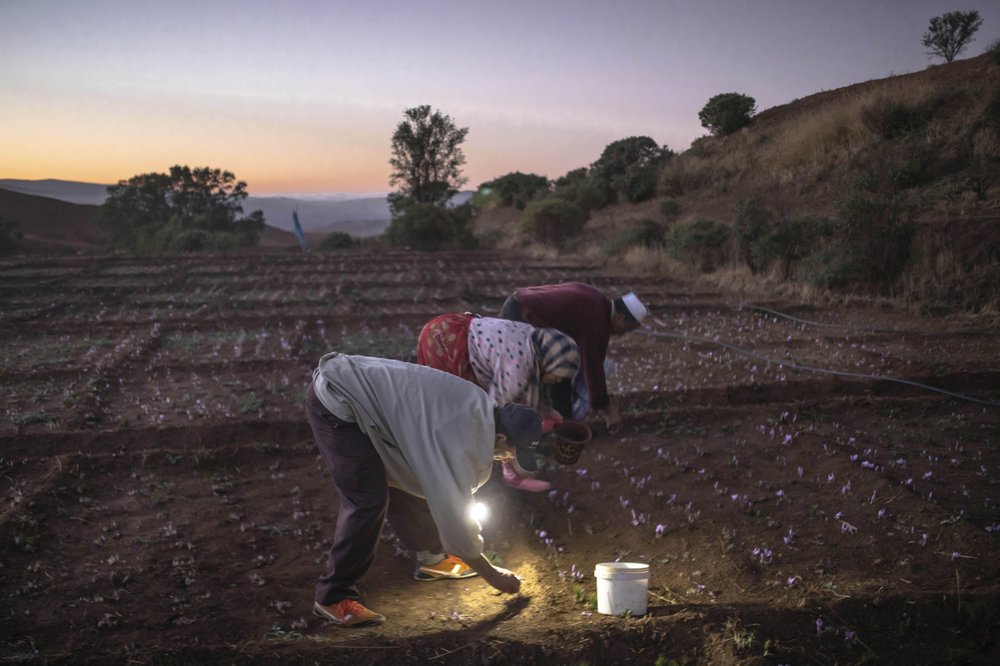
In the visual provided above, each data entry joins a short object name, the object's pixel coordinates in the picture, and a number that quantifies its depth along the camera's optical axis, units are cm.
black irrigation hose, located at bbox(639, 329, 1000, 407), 676
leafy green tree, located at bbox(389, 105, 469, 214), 4544
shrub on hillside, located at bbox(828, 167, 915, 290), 1175
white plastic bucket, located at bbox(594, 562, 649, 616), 320
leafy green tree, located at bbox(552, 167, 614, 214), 3173
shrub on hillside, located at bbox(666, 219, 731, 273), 1645
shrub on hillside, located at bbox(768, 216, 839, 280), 1388
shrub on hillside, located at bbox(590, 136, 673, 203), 3098
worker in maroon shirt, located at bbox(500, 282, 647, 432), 466
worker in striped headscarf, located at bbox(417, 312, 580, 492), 384
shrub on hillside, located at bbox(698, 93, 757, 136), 3416
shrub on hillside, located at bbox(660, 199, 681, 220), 2389
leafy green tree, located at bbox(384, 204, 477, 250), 2933
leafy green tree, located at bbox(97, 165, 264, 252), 3772
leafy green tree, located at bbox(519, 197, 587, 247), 2634
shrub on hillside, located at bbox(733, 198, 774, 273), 1439
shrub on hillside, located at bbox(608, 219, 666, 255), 2031
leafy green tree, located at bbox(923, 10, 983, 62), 2786
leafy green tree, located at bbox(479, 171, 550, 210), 4731
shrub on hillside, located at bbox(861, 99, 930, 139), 1981
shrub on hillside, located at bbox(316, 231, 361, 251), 3348
